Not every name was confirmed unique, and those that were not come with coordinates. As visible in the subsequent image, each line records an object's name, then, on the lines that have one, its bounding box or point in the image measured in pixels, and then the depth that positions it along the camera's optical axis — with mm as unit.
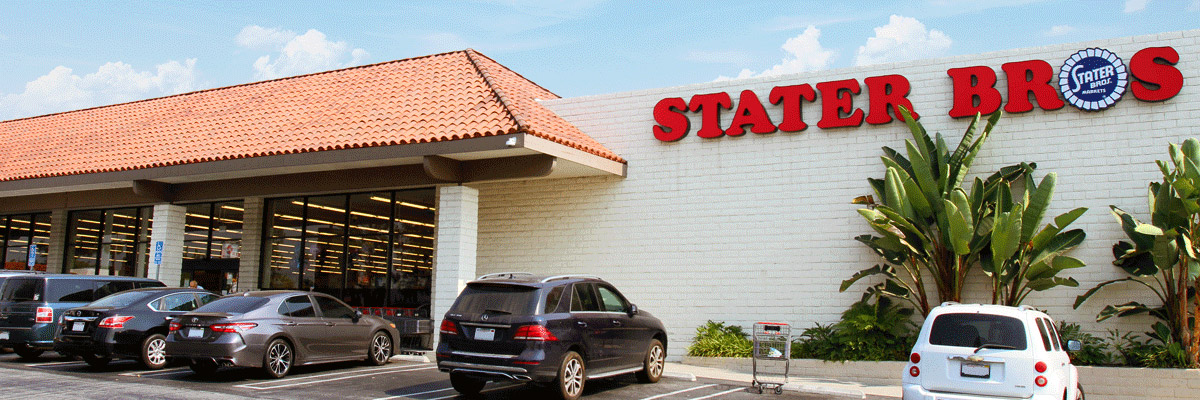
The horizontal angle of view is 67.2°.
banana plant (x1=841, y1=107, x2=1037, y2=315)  13672
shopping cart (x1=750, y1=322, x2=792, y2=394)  11953
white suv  8875
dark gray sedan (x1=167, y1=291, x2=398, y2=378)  12078
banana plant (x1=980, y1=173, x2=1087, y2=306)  13070
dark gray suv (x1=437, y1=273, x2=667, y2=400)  10211
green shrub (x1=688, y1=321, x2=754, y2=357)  15366
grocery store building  14164
